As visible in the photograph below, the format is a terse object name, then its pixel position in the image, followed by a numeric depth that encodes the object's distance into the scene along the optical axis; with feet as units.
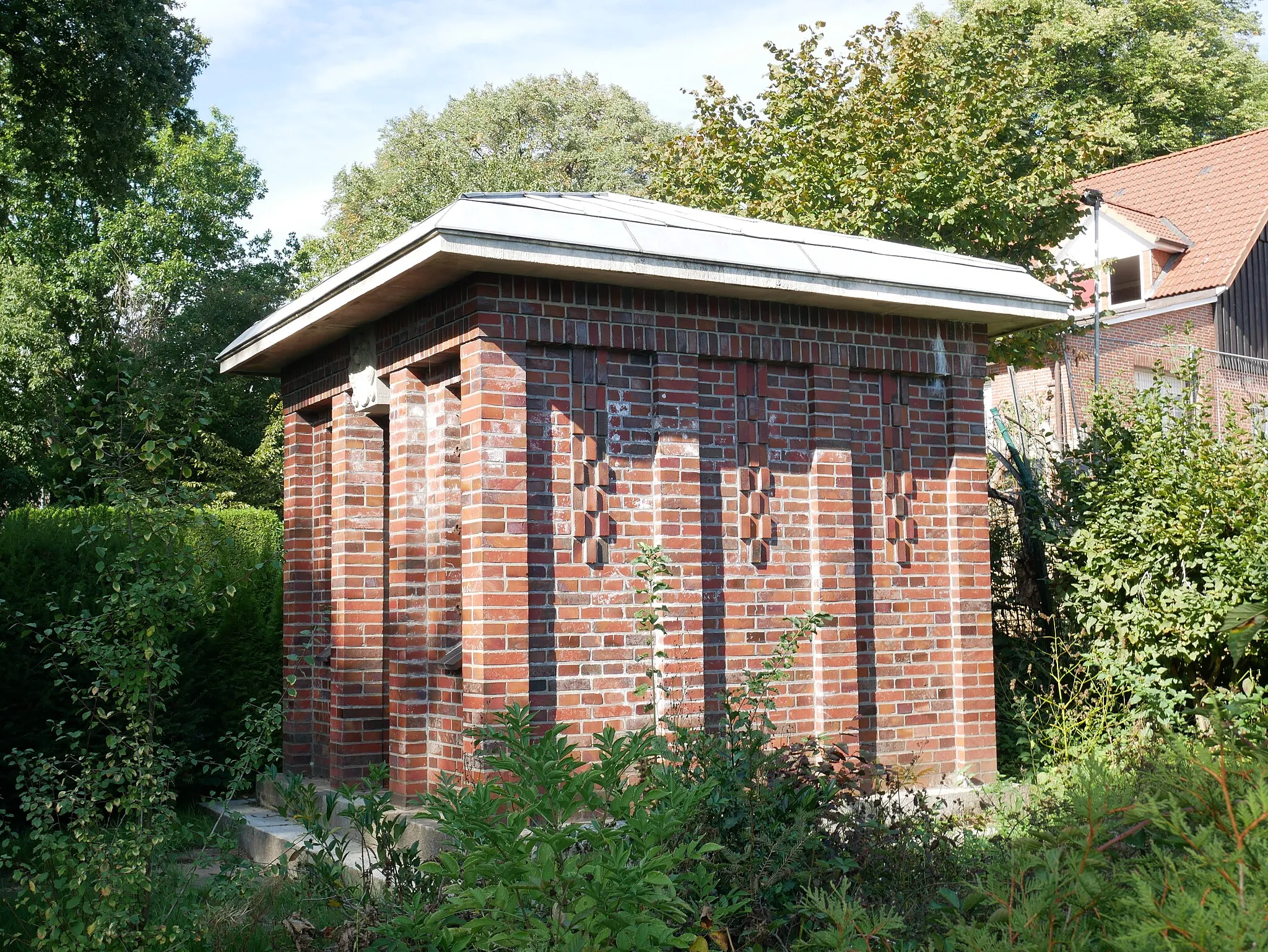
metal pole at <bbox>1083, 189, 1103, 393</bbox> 47.50
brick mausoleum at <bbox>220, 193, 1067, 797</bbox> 21.70
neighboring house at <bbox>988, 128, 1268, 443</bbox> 75.41
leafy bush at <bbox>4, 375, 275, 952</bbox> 14.92
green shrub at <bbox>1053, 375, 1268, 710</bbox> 27.71
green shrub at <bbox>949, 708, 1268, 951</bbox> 6.81
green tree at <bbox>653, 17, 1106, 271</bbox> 50.06
